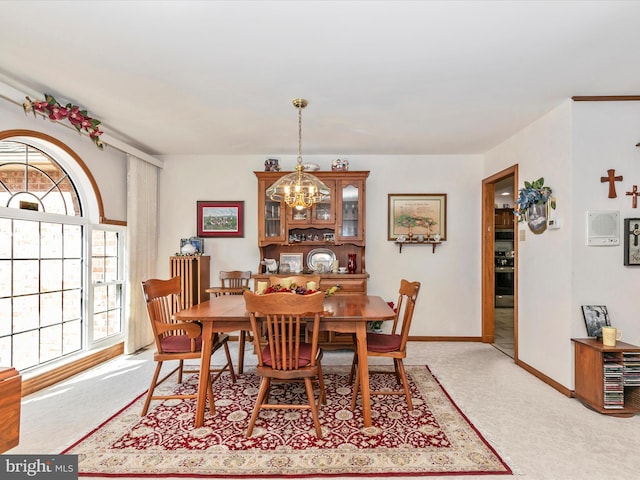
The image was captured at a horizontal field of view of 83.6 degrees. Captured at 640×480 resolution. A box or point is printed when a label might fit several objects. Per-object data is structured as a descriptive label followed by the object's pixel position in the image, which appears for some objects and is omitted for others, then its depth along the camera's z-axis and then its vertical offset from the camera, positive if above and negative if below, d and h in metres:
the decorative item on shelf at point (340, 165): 4.57 +1.03
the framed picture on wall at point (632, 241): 2.94 +0.04
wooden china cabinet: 4.46 +0.39
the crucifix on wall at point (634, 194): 2.95 +0.43
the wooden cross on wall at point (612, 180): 2.95 +0.55
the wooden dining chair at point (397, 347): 2.66 -0.76
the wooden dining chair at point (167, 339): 2.56 -0.74
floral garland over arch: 2.76 +1.08
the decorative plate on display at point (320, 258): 4.76 -0.16
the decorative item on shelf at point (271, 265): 4.54 -0.24
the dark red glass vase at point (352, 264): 4.57 -0.23
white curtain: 4.21 +0.02
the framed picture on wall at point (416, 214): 4.77 +0.43
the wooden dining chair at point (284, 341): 2.21 -0.61
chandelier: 2.92 +0.48
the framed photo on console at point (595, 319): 2.89 -0.59
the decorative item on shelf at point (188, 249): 4.50 -0.04
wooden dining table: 2.44 -0.56
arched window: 3.00 -0.14
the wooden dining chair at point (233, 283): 4.29 -0.48
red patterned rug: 2.00 -1.24
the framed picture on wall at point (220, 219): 4.84 +0.36
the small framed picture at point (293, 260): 4.74 -0.19
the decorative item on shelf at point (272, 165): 4.60 +1.04
